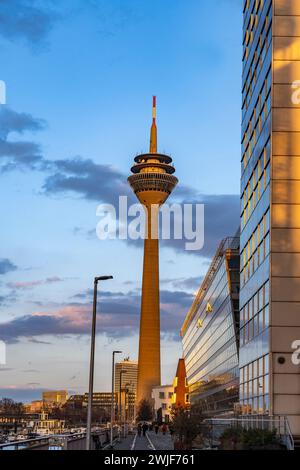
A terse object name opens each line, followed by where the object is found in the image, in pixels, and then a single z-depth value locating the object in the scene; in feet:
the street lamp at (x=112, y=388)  237.33
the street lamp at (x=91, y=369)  119.14
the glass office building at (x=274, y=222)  133.18
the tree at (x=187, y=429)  152.97
